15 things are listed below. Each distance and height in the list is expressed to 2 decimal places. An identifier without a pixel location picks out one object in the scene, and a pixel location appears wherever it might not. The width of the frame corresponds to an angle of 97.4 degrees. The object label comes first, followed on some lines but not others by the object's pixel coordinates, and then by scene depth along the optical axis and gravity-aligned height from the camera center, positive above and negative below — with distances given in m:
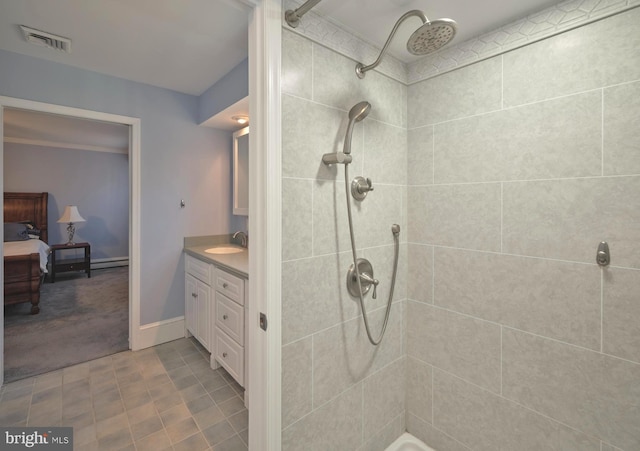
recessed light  2.57 +0.97
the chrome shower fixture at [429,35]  0.89 +0.63
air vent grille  1.74 +1.20
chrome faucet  2.90 -0.14
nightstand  4.75 -0.69
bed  3.18 -0.55
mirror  2.79 +0.54
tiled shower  1.02 -0.10
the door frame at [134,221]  2.46 +0.02
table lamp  4.95 +0.13
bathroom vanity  1.84 -0.61
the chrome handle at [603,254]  1.02 -0.11
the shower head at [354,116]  1.18 +0.45
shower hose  1.20 -0.23
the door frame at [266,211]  1.02 +0.05
